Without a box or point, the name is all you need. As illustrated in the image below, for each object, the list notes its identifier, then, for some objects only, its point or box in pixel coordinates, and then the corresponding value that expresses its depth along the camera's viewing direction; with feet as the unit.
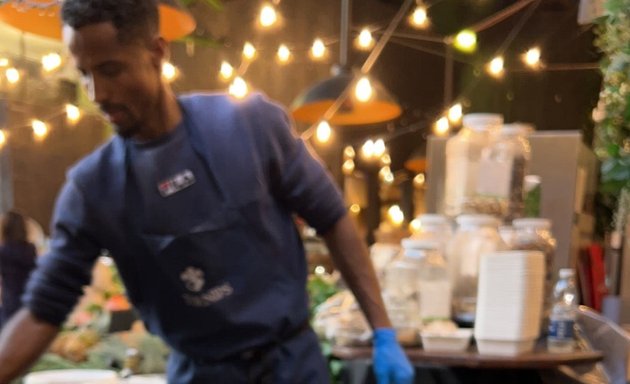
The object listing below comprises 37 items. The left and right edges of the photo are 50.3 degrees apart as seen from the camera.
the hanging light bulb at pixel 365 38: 12.97
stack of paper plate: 4.70
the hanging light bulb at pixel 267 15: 12.16
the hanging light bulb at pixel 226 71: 14.12
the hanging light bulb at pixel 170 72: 11.40
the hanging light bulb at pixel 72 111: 13.07
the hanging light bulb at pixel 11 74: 13.50
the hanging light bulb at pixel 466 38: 12.28
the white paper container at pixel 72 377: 5.00
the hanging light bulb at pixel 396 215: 19.45
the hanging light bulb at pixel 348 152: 19.70
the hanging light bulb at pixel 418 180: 21.52
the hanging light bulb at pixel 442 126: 14.72
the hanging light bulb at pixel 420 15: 12.78
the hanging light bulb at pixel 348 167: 19.62
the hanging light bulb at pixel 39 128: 13.61
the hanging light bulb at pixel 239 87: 11.25
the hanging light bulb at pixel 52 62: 10.83
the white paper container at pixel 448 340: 4.83
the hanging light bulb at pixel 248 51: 13.64
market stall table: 4.60
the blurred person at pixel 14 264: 8.85
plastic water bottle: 5.03
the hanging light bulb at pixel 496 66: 14.21
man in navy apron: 3.49
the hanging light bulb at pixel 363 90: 9.04
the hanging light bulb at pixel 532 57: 14.93
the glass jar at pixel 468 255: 5.30
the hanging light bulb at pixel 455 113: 14.69
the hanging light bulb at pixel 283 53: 15.69
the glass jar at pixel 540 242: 5.31
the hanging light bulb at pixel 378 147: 15.35
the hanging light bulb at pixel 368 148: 16.71
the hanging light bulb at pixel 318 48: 14.21
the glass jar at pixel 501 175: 5.72
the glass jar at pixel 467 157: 5.86
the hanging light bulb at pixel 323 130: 10.60
